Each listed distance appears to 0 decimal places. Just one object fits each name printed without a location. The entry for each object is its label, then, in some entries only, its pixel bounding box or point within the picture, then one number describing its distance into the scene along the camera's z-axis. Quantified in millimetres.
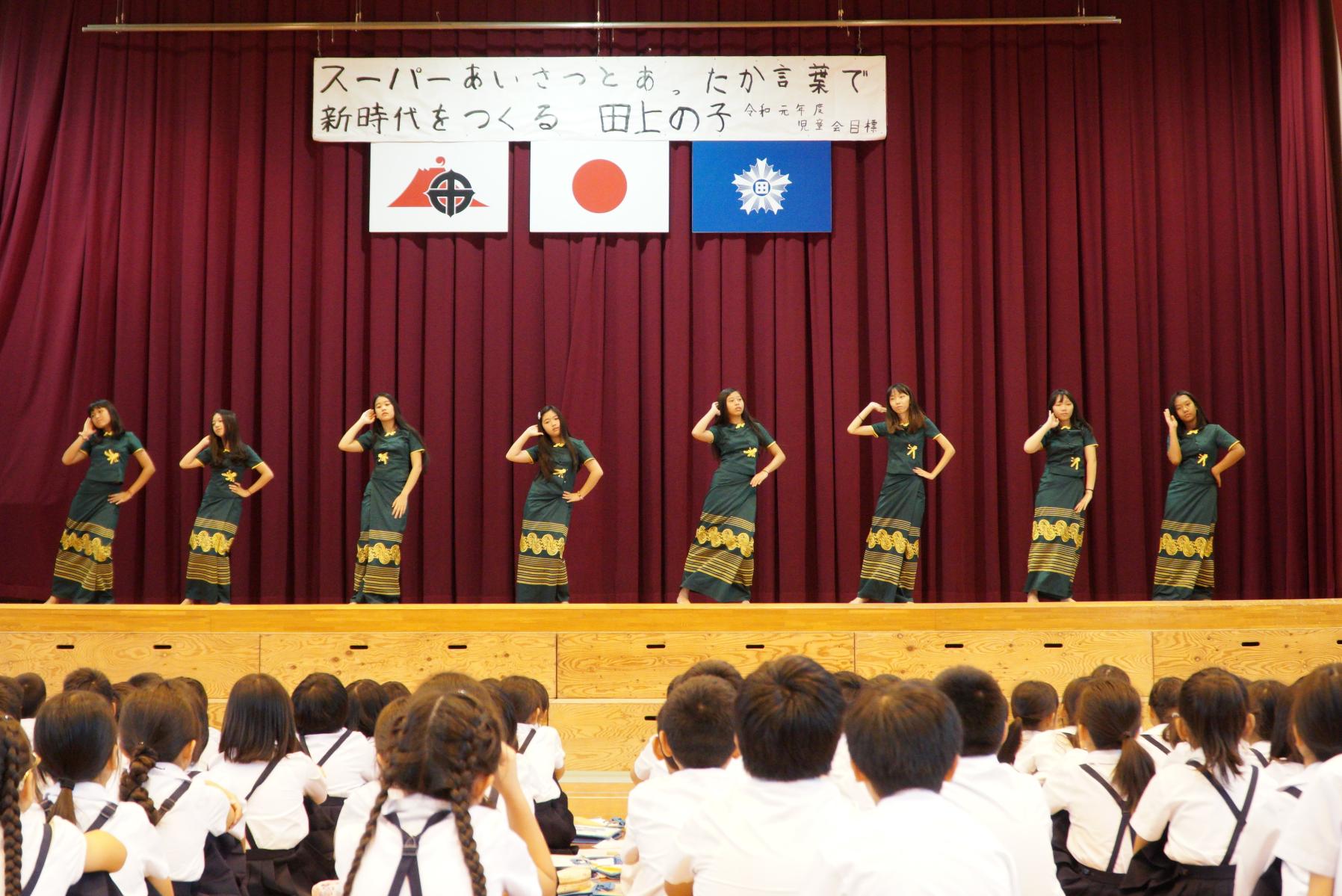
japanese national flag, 8875
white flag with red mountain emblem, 8891
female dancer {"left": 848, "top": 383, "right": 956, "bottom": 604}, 7609
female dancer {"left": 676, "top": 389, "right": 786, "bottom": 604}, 7590
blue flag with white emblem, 8938
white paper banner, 8844
